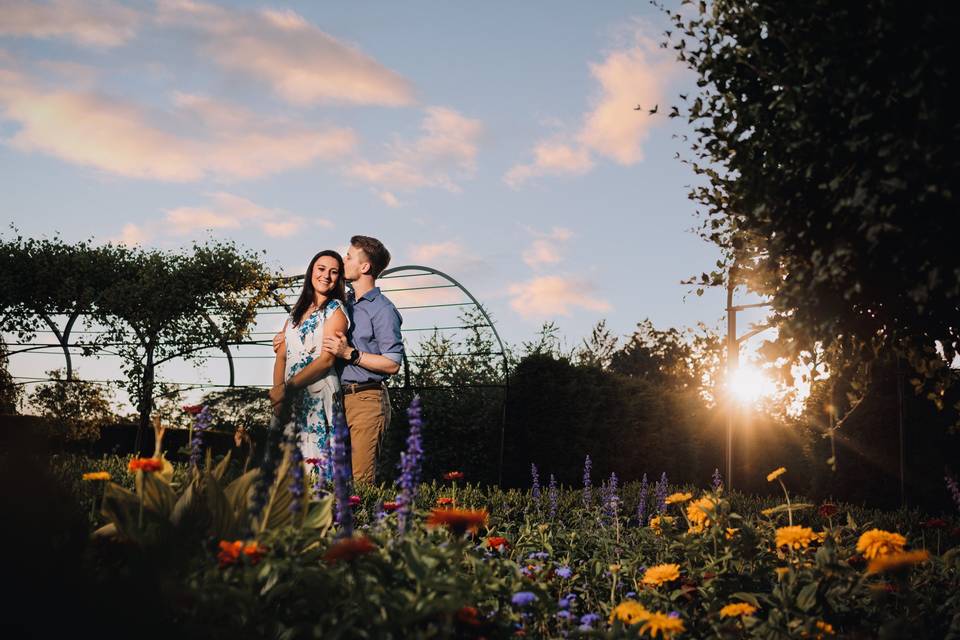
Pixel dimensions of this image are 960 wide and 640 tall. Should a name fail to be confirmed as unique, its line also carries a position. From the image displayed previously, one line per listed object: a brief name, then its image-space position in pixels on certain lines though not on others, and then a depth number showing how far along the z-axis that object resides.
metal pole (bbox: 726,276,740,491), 8.89
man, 6.02
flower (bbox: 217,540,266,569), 2.31
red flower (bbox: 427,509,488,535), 2.52
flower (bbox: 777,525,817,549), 3.39
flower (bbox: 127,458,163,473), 2.86
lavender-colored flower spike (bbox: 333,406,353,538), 2.48
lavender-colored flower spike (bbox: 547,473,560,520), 5.38
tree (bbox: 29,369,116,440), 10.63
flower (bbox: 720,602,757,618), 2.92
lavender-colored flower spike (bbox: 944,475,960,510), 4.24
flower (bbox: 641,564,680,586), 3.27
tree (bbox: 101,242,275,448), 11.96
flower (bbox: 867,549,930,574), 2.95
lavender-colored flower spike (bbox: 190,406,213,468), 3.22
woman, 5.47
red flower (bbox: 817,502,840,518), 5.31
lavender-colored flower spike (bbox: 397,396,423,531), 2.65
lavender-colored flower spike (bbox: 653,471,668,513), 5.84
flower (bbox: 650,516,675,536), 4.59
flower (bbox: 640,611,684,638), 2.53
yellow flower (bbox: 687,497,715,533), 4.08
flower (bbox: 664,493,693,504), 4.26
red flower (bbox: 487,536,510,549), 3.71
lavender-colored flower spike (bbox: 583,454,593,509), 5.23
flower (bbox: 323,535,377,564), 2.22
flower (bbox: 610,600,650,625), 2.73
